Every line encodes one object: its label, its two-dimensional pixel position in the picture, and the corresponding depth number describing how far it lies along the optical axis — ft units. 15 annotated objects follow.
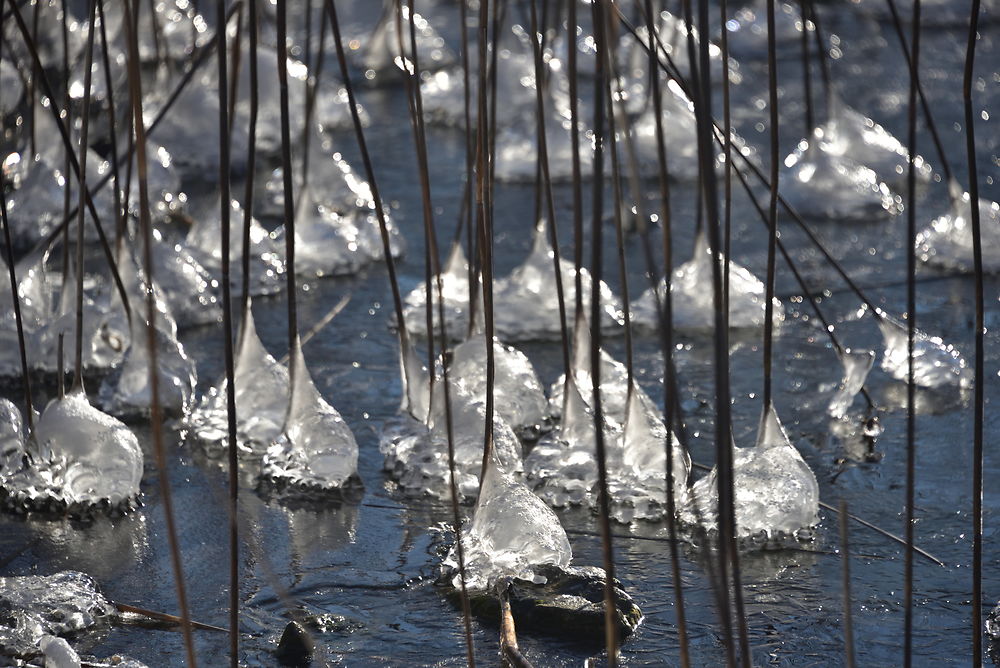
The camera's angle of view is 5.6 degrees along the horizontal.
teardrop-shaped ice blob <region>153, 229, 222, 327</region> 30.42
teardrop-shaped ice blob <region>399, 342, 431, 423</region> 29.22
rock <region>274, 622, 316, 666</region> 28.16
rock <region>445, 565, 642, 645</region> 28.27
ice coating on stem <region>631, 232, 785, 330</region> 30.36
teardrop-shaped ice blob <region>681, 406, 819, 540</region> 28.74
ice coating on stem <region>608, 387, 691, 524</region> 28.93
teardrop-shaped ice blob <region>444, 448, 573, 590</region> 28.49
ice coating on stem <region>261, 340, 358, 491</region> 29.07
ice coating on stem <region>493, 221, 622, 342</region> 30.27
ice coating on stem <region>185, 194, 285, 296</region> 30.81
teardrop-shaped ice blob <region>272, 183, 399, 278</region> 31.06
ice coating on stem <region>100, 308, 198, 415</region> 29.54
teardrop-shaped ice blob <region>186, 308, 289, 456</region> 29.37
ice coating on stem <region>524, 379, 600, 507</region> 29.01
